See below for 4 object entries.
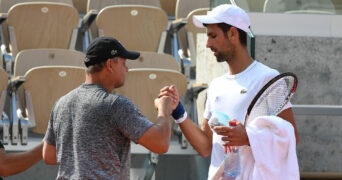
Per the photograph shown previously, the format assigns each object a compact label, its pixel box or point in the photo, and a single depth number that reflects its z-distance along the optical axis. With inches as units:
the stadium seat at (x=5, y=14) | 614.2
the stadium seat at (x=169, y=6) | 746.1
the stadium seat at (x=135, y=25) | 620.6
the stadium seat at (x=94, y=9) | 635.7
